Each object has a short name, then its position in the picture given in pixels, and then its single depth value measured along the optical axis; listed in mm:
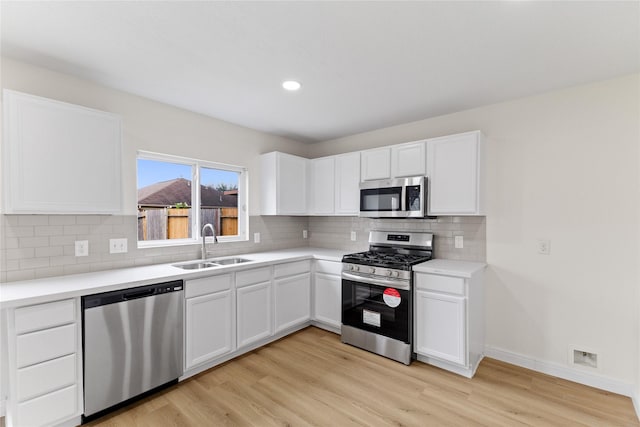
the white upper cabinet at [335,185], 3722
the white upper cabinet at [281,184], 3803
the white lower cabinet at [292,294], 3295
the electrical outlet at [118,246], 2605
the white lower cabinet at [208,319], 2521
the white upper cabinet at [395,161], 3158
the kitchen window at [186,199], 2977
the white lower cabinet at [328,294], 3447
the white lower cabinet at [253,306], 2906
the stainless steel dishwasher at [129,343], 2010
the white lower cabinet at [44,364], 1733
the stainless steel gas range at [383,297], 2840
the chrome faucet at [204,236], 3160
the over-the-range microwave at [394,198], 3107
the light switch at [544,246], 2691
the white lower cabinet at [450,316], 2588
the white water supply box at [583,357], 2494
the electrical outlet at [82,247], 2414
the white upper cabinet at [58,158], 1955
